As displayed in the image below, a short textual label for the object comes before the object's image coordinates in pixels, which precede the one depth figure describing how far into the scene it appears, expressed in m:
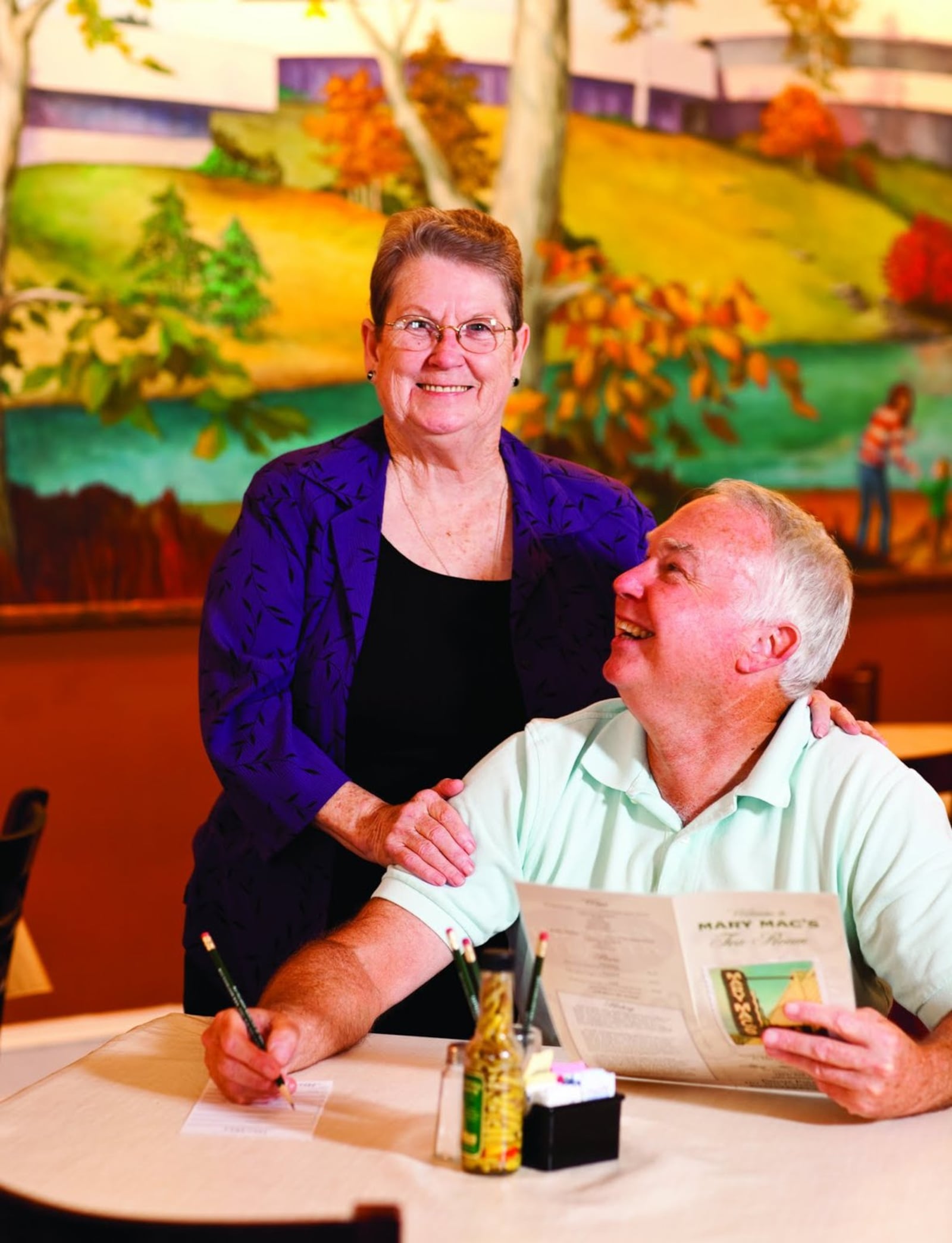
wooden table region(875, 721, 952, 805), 4.12
